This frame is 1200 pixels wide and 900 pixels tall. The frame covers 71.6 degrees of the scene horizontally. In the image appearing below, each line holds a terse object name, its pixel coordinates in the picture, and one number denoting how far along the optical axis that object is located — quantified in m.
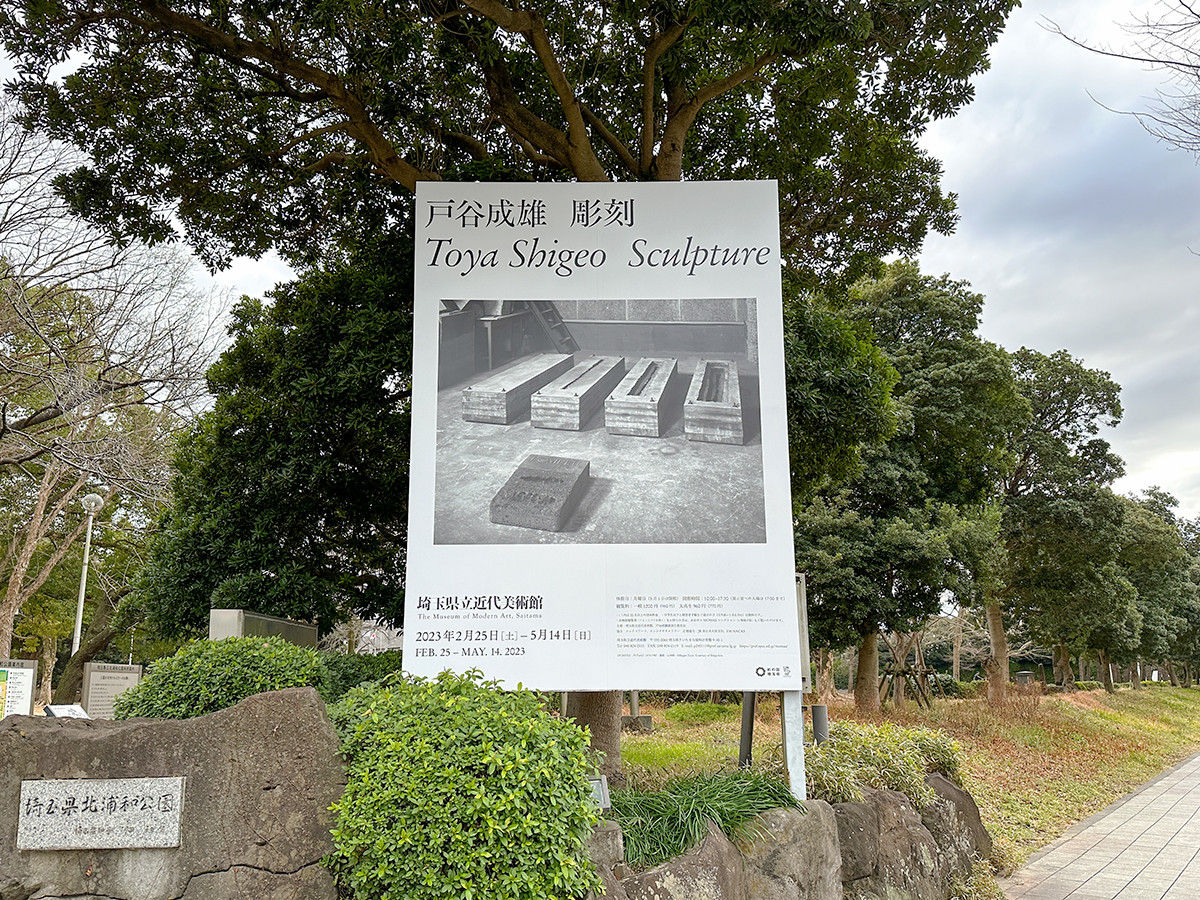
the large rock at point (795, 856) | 4.70
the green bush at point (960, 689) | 24.24
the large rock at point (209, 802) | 3.68
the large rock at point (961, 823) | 6.86
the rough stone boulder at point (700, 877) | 4.07
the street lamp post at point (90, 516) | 15.31
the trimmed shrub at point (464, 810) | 3.40
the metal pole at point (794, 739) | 5.16
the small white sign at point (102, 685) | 9.08
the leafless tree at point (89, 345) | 9.84
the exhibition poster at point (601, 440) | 5.02
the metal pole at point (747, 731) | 6.02
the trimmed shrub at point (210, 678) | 4.67
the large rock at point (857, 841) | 5.59
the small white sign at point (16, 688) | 5.71
